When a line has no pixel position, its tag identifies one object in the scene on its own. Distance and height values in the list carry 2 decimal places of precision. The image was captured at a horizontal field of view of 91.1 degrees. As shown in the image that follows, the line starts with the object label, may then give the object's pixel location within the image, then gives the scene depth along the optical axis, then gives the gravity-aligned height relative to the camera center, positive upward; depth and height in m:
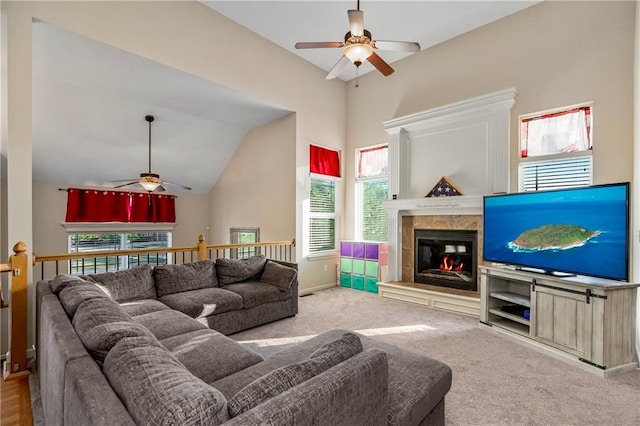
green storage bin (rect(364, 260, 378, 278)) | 5.51 -1.04
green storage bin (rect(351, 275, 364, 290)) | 5.68 -1.33
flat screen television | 2.71 -0.20
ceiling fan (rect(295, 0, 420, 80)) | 2.73 +1.54
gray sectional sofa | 0.95 -0.63
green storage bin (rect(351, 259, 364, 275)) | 5.71 -1.05
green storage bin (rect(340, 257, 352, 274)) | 5.91 -1.04
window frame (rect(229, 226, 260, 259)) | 6.23 -0.61
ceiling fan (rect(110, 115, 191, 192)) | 4.82 +0.43
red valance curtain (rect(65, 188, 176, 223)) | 6.06 +0.05
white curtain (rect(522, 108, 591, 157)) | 3.67 +0.94
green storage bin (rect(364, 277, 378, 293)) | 5.47 -1.32
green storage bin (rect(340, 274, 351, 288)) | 5.89 -1.34
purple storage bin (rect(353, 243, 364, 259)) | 5.71 -0.75
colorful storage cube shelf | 5.49 -0.99
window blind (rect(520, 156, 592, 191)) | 3.65 +0.45
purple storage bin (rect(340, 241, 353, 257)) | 5.87 -0.74
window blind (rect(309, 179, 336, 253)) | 5.76 -0.12
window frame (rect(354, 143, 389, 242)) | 6.12 +0.15
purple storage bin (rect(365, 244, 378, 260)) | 5.52 -0.74
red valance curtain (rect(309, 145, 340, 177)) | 5.62 +0.90
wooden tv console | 2.65 -1.00
